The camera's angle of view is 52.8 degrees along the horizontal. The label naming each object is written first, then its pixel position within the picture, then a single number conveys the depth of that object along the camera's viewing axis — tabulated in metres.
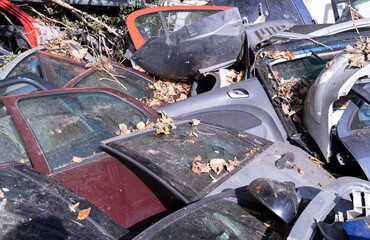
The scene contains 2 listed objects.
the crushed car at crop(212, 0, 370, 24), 6.38
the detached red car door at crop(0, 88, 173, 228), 2.28
